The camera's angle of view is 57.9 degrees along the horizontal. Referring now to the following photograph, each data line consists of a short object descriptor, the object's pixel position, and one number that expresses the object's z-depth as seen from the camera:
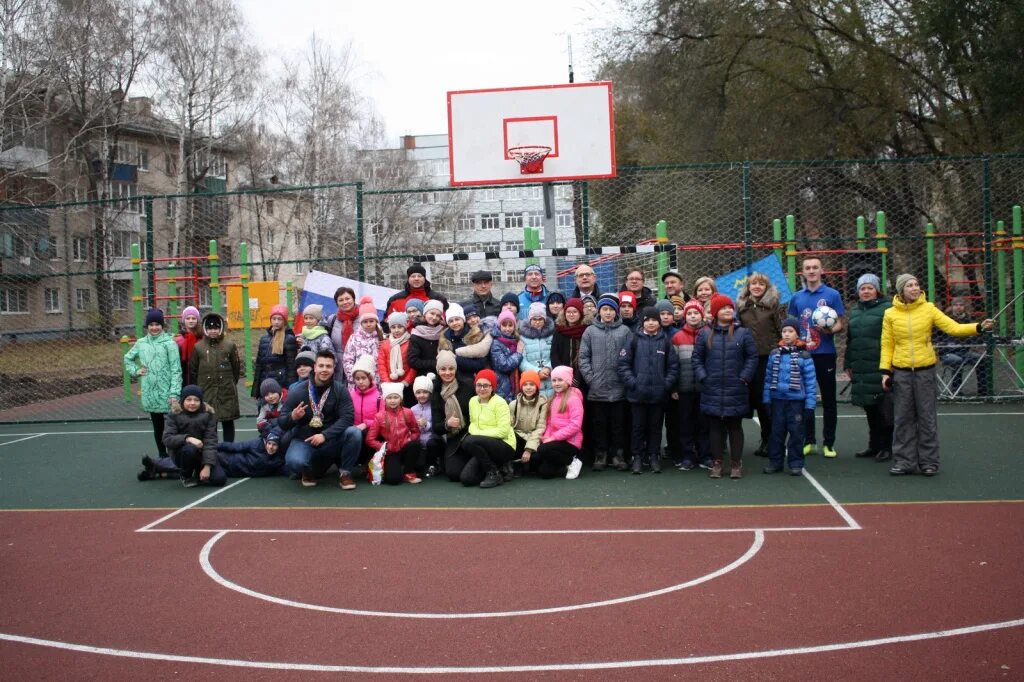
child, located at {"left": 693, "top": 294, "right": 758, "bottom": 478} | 8.24
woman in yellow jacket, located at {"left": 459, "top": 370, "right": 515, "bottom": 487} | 8.41
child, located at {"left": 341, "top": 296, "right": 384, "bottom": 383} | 9.06
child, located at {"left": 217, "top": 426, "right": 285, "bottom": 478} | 9.12
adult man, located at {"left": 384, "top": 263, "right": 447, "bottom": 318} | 9.61
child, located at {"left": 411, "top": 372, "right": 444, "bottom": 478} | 8.70
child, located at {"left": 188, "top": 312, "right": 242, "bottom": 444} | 9.49
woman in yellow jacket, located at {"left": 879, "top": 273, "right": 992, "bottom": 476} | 8.20
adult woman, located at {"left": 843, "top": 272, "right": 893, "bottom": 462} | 8.86
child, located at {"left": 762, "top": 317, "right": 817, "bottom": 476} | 8.34
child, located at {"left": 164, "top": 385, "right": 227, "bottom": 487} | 8.70
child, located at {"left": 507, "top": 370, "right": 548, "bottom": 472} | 8.58
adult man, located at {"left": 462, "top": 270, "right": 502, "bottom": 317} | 9.51
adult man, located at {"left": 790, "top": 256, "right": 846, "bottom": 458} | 9.00
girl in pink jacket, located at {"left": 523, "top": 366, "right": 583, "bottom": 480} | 8.57
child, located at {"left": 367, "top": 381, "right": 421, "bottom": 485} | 8.50
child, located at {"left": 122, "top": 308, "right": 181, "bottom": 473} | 9.38
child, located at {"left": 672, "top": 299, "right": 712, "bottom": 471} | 8.59
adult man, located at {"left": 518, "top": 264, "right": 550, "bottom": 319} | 9.36
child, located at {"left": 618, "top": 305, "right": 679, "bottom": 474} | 8.54
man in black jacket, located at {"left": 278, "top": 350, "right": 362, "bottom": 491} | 8.34
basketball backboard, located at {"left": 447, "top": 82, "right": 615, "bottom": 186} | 12.00
